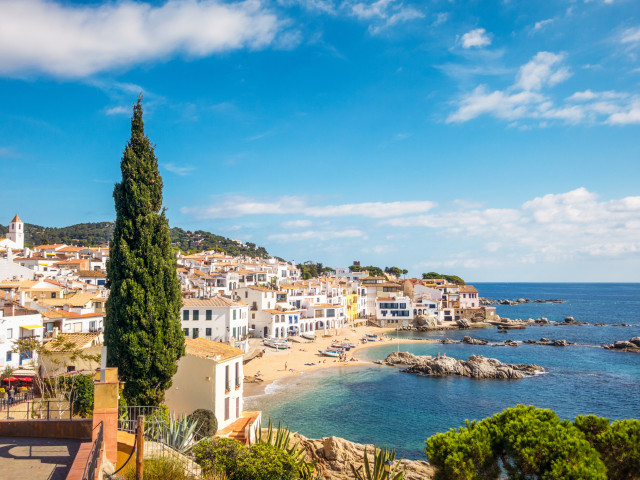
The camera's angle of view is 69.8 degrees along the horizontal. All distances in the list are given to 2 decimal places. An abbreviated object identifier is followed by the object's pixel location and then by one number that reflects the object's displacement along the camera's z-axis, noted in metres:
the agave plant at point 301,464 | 18.31
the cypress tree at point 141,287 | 20.08
